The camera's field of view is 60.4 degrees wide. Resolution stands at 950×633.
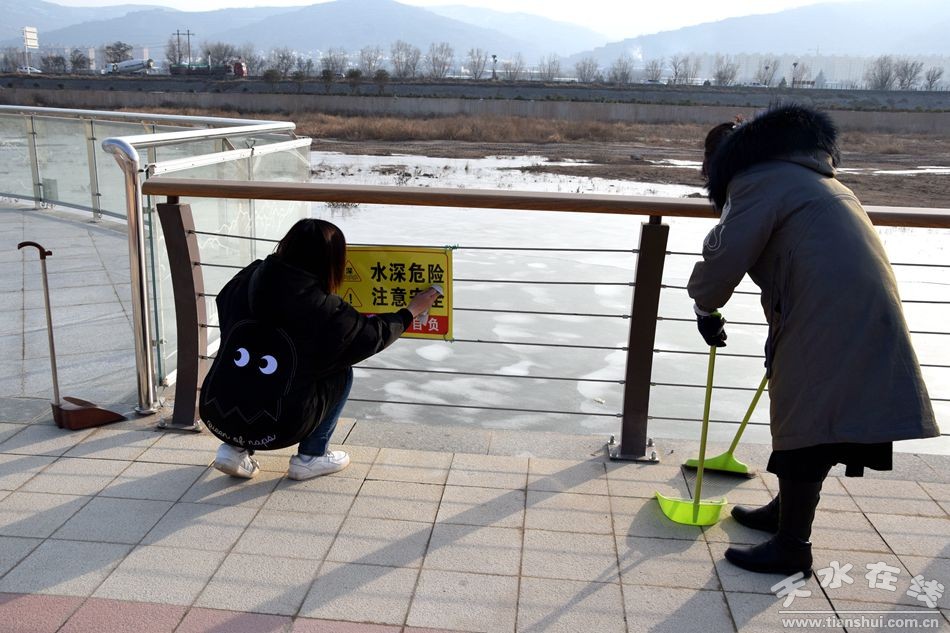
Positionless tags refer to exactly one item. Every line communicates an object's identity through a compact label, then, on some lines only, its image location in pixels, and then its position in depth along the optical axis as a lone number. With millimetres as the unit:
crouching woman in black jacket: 2945
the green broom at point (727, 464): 3543
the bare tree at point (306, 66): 98750
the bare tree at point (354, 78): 73075
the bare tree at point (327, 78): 72250
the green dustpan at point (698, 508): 3109
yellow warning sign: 3457
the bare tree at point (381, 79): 72912
